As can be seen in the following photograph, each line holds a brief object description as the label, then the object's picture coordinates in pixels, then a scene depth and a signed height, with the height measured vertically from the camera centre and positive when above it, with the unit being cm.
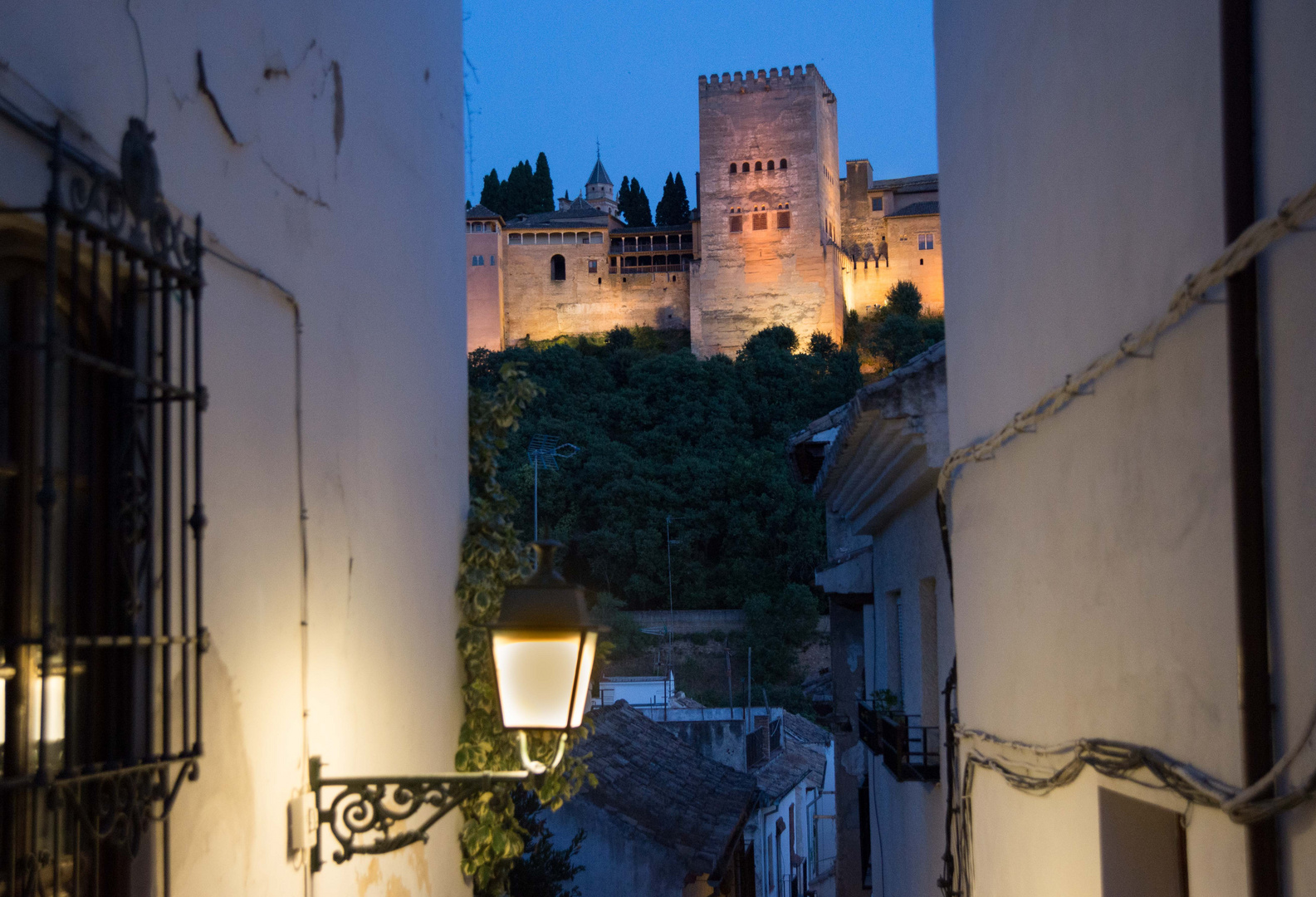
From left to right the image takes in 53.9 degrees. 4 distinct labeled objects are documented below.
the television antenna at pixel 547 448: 3853 +181
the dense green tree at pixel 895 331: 5722 +772
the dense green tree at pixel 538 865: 942 -269
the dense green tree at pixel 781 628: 4447 -445
